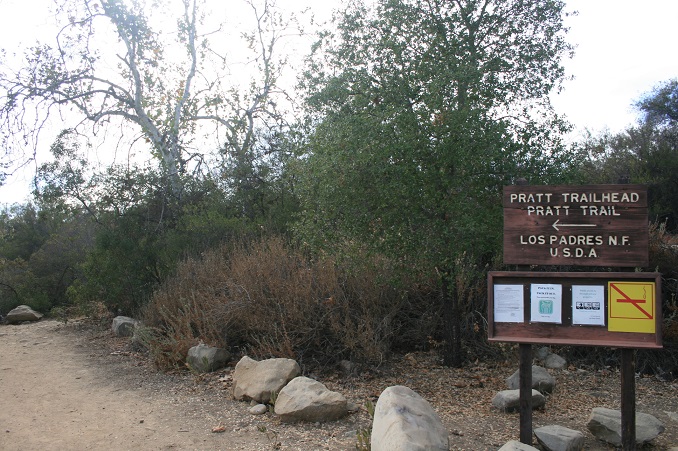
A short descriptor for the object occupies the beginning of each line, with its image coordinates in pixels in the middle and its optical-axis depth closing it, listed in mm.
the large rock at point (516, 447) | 4387
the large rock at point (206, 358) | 8086
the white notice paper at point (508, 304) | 5234
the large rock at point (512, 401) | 6121
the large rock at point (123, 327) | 11672
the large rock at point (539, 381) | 6724
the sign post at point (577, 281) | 4914
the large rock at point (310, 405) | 5871
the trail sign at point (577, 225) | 4988
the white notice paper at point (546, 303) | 5117
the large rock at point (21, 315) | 14859
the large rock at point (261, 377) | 6633
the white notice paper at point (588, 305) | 5008
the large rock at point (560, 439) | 4887
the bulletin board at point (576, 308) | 4895
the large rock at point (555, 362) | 8203
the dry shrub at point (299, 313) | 8023
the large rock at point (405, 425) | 4332
